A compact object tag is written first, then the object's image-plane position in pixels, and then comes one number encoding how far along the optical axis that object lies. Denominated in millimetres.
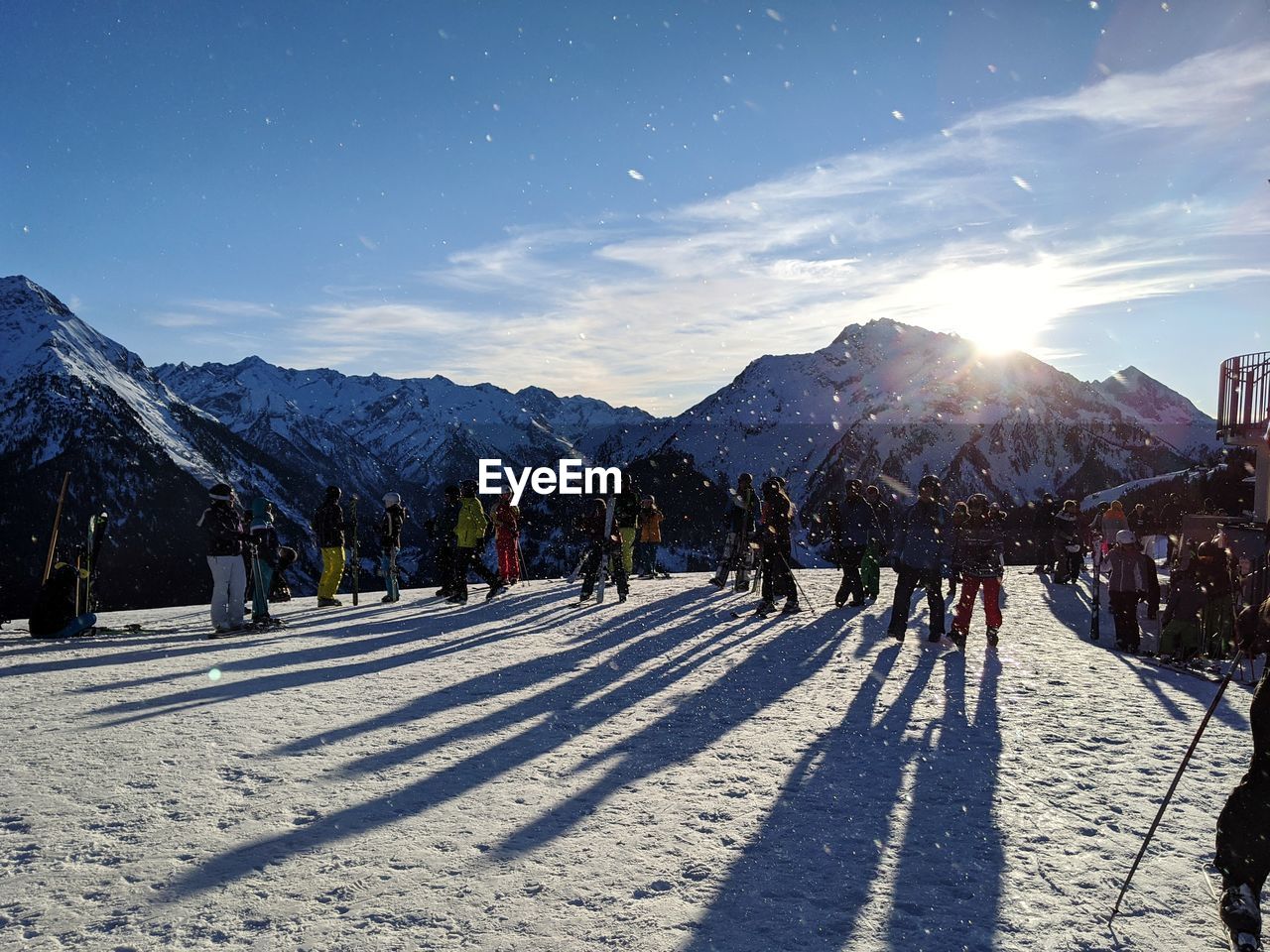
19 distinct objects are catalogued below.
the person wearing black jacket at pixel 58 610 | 9906
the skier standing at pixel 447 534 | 13375
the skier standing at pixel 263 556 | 10688
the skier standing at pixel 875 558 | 13500
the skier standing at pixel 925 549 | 9531
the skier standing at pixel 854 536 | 12570
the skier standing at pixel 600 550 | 13188
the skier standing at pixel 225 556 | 9875
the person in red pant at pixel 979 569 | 9656
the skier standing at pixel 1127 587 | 9500
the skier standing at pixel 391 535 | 13609
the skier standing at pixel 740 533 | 14359
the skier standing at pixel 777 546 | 11797
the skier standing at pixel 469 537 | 13055
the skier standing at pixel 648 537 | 17688
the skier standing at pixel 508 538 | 15703
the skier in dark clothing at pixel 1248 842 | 3092
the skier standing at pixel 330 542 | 13117
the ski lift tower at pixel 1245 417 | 14609
